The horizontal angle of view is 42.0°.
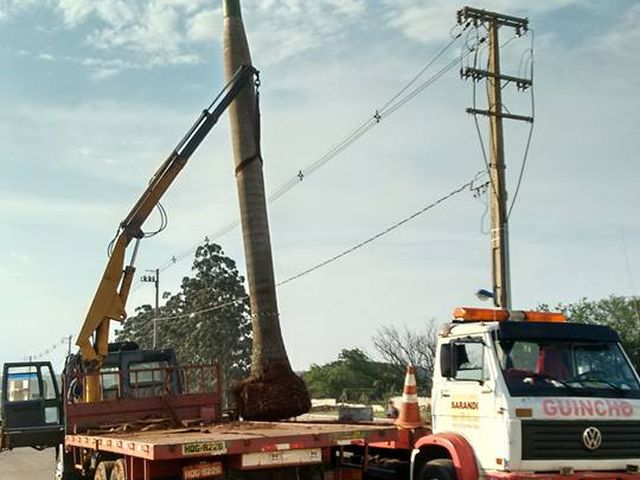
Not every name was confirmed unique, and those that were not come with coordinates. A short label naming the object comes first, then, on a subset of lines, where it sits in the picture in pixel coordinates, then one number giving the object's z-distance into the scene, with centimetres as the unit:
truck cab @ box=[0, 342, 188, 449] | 1481
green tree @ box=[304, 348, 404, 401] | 4759
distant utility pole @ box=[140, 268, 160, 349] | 5031
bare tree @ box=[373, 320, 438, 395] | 4425
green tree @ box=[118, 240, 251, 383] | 5128
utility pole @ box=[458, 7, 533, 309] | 2011
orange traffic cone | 1048
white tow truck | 834
